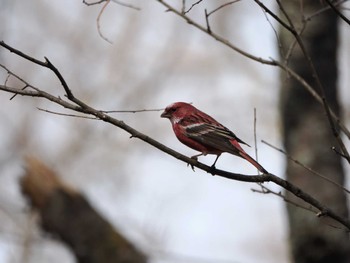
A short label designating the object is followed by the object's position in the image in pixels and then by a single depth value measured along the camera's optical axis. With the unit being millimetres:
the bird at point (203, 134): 8961
